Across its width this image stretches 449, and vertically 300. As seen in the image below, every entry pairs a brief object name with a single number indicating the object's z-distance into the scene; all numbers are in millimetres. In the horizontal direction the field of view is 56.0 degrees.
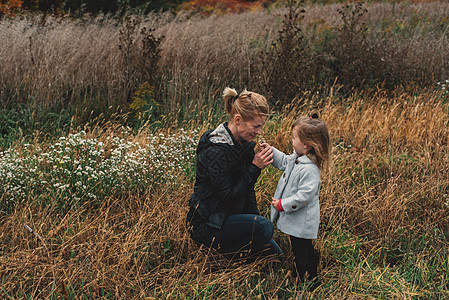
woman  2756
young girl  2758
